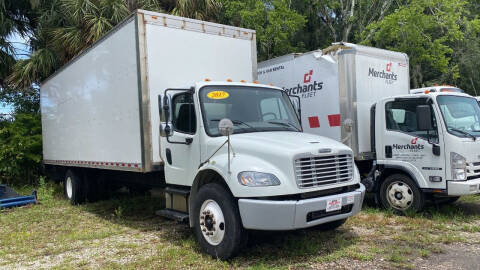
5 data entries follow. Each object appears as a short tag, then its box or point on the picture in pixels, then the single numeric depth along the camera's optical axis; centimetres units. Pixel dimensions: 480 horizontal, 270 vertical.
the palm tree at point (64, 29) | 1276
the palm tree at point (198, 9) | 1414
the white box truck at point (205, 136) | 481
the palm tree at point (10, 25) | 1401
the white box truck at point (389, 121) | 669
